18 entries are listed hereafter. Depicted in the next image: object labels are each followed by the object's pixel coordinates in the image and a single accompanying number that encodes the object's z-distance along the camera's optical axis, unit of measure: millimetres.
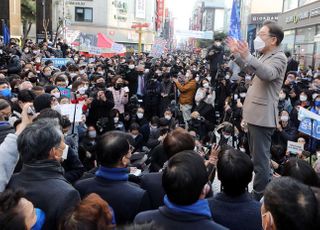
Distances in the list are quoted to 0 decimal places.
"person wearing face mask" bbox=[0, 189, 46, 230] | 2033
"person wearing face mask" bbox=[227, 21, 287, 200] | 4016
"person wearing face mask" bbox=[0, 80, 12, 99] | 6604
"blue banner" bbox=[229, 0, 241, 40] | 7793
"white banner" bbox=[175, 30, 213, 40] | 17580
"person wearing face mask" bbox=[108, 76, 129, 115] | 10070
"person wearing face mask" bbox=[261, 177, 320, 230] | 1996
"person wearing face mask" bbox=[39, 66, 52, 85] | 10000
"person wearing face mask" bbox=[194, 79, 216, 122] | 10820
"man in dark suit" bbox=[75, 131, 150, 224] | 3057
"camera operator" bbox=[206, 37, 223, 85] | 12703
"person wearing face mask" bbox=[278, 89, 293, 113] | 9659
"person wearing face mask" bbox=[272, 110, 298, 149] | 7809
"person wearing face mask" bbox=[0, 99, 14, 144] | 3882
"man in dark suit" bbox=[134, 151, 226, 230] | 2328
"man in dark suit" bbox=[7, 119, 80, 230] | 2672
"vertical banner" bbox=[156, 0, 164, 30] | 95025
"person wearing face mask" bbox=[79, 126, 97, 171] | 6004
